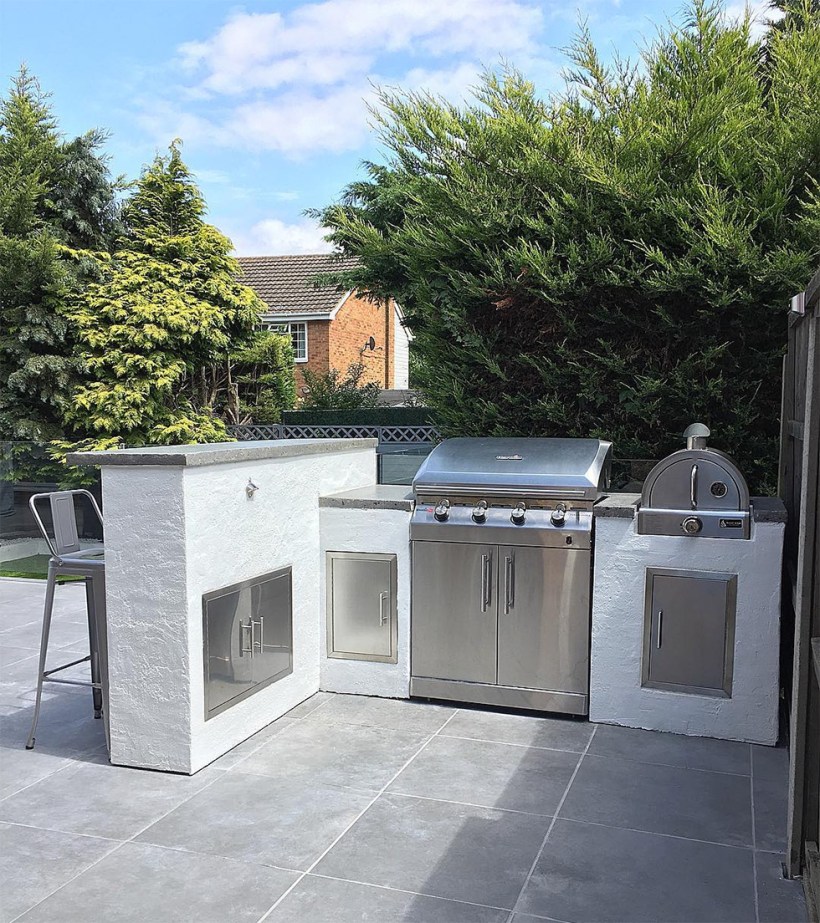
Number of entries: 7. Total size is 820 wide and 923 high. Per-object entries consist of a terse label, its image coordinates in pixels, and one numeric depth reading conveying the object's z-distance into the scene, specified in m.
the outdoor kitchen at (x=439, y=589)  3.53
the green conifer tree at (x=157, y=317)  9.48
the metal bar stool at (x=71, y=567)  3.71
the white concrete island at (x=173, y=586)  3.46
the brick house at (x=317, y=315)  18.20
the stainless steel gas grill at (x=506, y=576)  4.13
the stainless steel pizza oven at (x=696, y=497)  3.86
